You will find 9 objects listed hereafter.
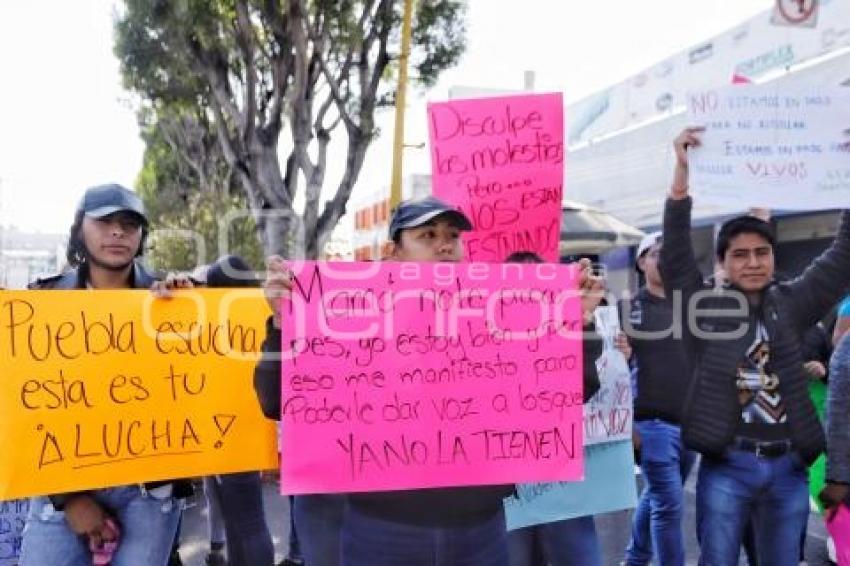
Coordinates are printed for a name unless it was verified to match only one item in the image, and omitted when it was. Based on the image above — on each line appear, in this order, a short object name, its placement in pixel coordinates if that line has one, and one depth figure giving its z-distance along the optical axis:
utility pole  9.27
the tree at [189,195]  19.64
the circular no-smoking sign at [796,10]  6.49
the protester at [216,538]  4.56
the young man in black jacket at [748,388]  2.78
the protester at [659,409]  3.88
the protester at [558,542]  3.10
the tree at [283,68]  11.56
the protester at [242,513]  3.54
